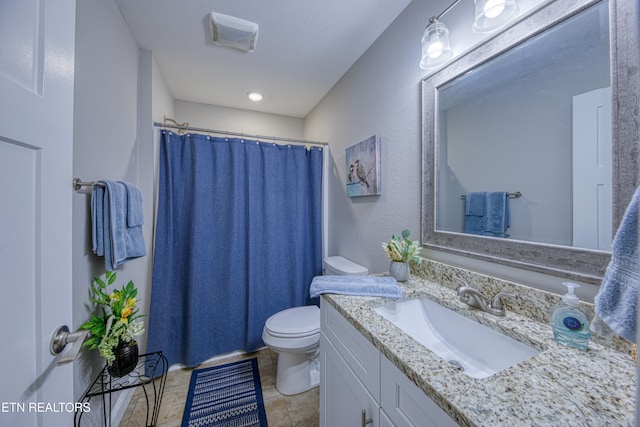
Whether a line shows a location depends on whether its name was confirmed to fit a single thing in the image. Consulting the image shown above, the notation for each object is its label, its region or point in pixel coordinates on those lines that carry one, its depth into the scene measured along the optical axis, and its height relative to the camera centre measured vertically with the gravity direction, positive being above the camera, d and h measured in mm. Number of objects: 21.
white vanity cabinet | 544 -524
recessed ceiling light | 2193 +1152
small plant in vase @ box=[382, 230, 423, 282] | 1119 -209
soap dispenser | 596 -294
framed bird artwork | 1500 +324
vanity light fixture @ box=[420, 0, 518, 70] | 805 +731
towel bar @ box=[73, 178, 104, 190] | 886 +115
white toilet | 1425 -819
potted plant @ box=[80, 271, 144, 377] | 986 -522
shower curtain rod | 1718 +665
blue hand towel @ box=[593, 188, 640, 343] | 398 -127
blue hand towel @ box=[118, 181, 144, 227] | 1151 +35
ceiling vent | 1341 +1130
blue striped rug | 1303 -1182
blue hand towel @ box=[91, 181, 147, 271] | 1029 -44
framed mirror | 608 +254
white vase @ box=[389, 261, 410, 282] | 1118 -284
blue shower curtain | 1722 -230
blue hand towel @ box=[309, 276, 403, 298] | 966 -323
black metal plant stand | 986 -1067
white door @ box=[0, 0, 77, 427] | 445 +16
